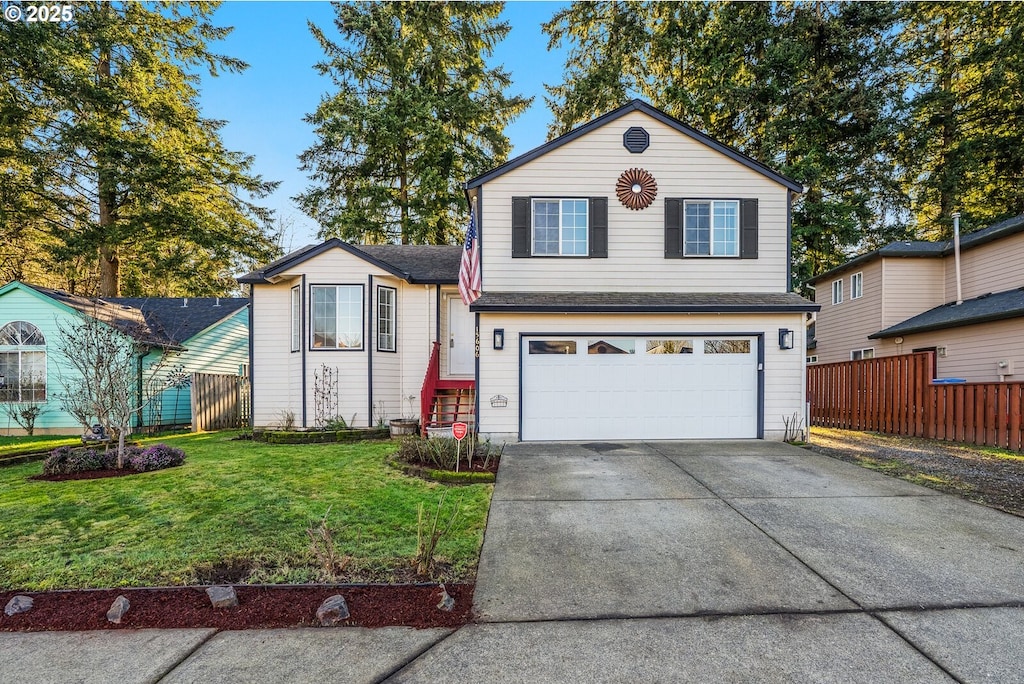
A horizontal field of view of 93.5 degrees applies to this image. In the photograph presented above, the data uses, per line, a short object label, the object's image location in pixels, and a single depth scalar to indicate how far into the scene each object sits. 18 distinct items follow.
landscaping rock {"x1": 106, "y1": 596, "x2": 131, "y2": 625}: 3.09
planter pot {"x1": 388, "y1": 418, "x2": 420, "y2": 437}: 10.43
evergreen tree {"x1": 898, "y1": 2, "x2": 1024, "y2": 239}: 17.81
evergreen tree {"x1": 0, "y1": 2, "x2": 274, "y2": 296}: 17.31
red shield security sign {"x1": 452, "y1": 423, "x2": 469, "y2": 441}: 6.72
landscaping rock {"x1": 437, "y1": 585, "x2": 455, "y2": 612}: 3.21
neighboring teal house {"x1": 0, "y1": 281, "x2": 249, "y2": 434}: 11.91
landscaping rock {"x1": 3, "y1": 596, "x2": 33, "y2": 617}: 3.19
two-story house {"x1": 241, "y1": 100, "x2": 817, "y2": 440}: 9.44
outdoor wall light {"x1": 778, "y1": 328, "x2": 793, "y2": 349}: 9.45
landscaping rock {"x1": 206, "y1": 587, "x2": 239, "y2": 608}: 3.22
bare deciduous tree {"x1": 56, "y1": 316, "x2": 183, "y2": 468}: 7.25
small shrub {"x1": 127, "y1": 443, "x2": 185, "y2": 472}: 7.26
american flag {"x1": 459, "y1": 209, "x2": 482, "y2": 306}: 8.89
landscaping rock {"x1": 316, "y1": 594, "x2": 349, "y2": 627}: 3.05
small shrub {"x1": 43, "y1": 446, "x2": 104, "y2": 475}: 6.96
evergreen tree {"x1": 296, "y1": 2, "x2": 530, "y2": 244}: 19.92
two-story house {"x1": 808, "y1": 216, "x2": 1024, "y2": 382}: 11.71
